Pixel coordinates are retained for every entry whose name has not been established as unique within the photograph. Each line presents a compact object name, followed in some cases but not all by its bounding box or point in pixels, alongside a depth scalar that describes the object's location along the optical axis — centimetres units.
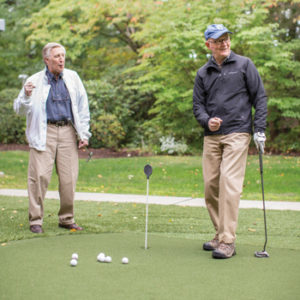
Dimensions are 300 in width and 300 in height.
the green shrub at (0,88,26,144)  1969
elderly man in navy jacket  484
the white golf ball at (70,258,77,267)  441
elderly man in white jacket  595
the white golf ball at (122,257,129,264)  448
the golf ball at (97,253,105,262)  455
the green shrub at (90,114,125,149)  1789
